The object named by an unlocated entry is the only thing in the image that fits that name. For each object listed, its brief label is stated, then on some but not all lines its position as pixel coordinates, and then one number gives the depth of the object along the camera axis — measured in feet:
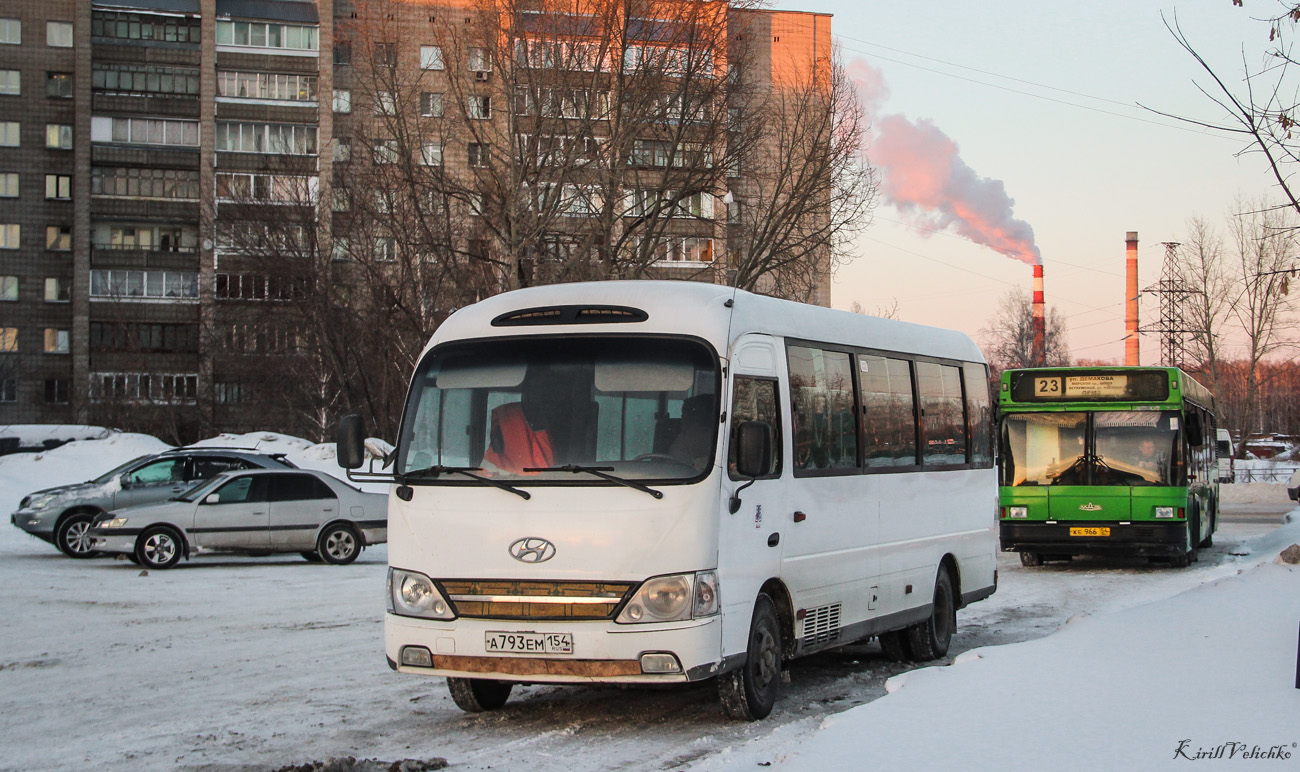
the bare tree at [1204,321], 229.25
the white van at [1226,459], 146.22
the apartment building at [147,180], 212.23
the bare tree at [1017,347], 303.68
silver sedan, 69.72
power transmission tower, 232.32
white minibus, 26.12
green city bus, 67.97
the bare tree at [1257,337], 189.06
